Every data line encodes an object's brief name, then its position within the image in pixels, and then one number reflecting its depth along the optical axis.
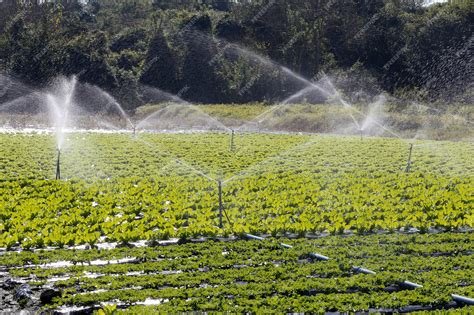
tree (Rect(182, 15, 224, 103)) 53.34
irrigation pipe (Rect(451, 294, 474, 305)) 8.80
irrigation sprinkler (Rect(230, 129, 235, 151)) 27.81
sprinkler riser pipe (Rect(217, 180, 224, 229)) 13.57
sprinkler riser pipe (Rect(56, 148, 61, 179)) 19.05
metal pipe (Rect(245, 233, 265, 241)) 12.35
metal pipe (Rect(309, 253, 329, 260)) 10.84
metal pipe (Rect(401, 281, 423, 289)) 9.40
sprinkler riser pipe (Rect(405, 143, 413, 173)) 21.42
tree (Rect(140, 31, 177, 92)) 53.88
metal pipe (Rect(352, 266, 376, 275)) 10.01
